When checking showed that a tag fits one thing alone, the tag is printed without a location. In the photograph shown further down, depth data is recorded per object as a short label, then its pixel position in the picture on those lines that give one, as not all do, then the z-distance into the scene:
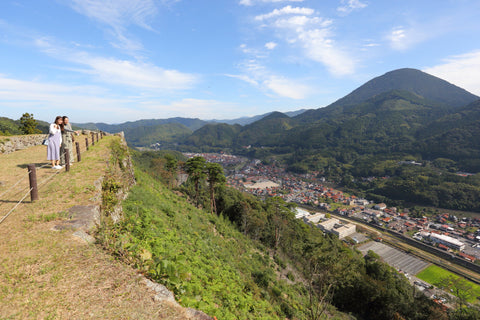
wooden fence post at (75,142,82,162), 9.06
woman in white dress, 8.09
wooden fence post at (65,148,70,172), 7.76
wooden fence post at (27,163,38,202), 5.19
